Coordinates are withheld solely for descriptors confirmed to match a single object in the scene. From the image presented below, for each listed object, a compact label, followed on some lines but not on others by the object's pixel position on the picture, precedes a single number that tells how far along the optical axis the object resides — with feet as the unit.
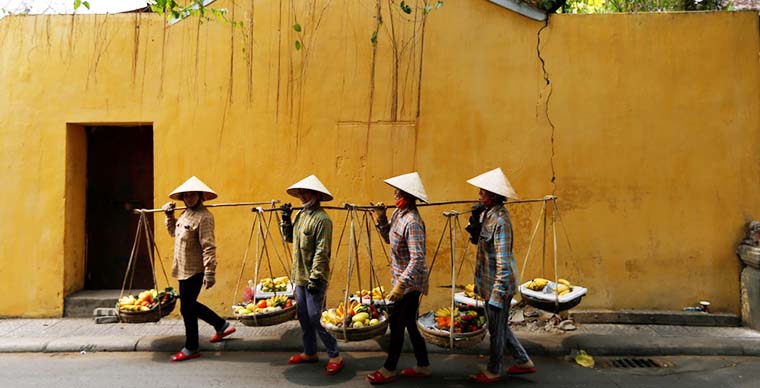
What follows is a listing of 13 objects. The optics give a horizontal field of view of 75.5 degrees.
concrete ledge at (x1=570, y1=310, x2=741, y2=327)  18.71
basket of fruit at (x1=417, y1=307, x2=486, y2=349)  12.84
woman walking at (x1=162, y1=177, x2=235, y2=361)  15.57
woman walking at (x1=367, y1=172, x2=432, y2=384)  13.15
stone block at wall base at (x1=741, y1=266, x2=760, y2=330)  17.98
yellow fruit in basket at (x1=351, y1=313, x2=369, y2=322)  13.43
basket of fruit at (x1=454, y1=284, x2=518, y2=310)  15.10
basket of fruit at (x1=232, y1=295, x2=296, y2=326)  14.29
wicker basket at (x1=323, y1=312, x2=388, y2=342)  12.94
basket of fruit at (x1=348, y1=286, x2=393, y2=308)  14.45
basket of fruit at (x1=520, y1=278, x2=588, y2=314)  14.48
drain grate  15.33
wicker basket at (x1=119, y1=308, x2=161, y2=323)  15.17
